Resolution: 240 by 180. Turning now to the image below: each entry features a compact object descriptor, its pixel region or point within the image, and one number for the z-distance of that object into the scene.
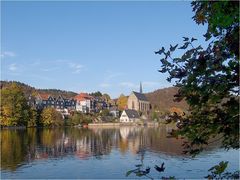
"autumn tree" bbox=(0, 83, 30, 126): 67.62
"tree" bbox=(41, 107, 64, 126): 76.75
